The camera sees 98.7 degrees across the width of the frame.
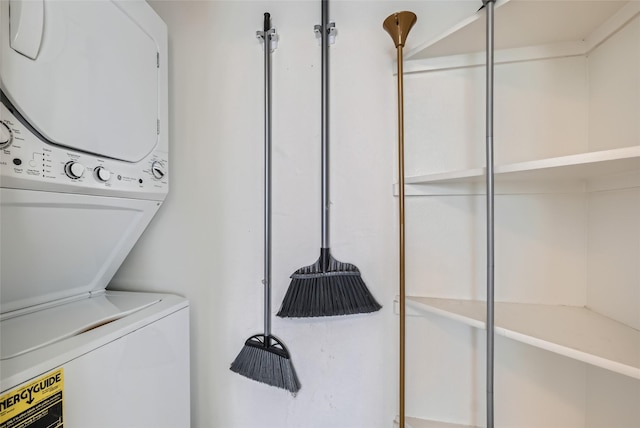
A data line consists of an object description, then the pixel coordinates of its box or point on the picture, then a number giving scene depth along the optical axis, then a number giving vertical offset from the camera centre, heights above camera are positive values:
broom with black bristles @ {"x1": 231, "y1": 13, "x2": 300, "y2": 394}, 0.99 -0.49
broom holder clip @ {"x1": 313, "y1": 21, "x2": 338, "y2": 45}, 0.98 +0.65
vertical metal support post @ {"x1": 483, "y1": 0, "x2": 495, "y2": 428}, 0.72 -0.02
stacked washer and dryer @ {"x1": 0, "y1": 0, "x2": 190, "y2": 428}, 0.56 +0.00
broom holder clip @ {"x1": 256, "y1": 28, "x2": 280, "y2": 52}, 1.00 +0.65
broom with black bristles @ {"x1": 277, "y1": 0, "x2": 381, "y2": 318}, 0.95 -0.25
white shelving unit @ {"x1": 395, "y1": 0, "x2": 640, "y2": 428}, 0.74 -0.01
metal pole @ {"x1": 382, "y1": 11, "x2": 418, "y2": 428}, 0.85 +0.17
